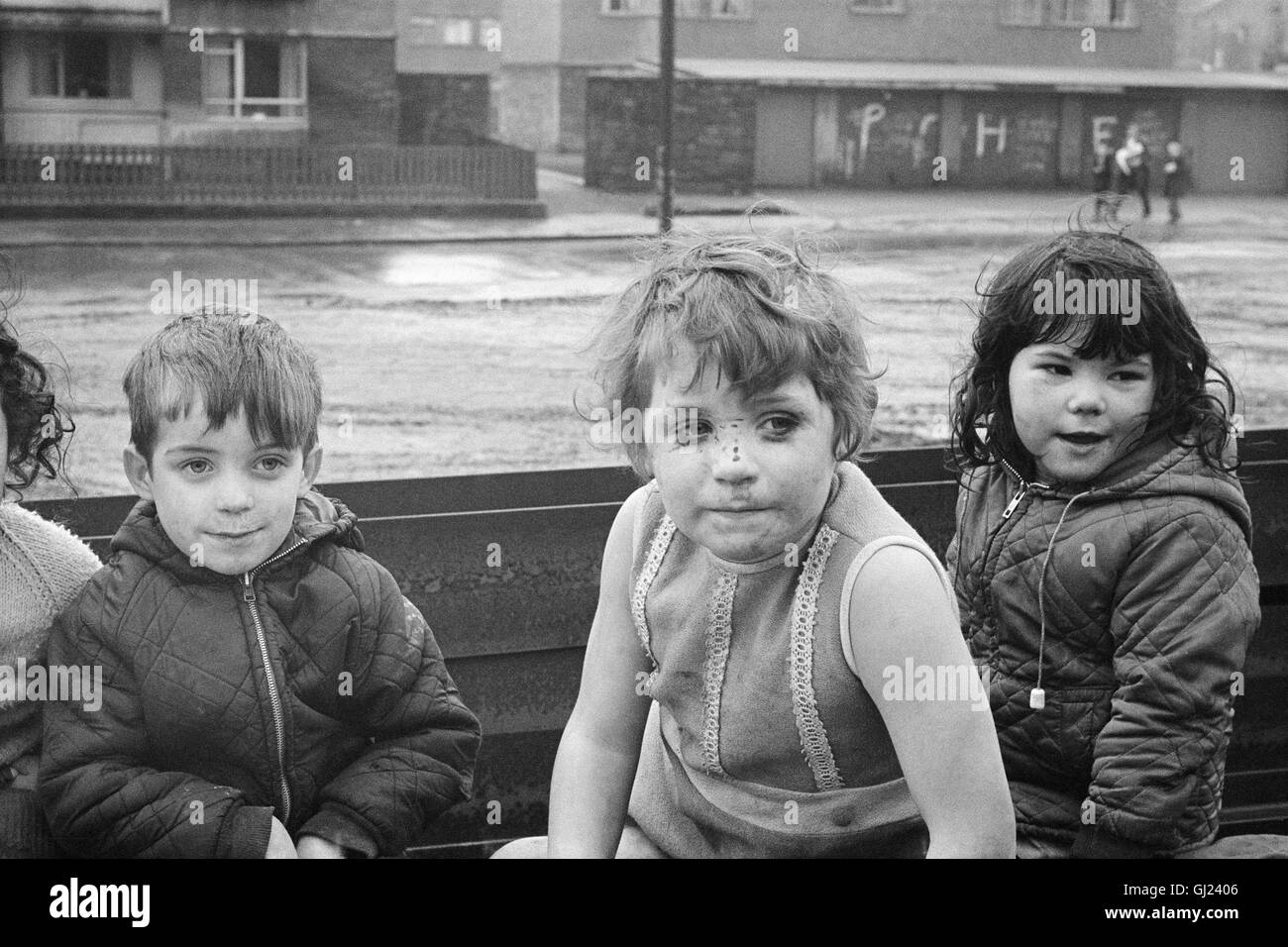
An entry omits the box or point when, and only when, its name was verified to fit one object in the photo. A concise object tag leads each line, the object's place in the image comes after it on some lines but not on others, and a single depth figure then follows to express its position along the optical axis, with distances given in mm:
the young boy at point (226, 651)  2201
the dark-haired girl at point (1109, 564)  2285
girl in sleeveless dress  1972
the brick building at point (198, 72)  27188
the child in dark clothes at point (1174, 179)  25297
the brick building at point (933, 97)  28703
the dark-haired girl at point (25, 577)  2285
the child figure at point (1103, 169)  29539
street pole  15203
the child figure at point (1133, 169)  27077
